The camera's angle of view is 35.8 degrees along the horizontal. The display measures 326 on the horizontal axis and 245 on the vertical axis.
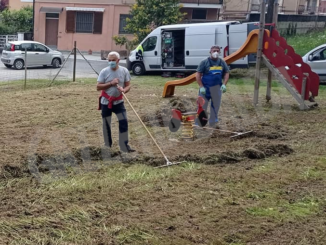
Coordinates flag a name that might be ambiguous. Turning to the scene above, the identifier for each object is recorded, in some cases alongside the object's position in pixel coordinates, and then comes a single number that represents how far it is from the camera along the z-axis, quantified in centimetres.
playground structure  1205
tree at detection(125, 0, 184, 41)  2799
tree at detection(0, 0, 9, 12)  4881
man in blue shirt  981
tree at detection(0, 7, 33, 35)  3806
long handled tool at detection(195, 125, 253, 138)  905
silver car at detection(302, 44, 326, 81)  1812
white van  2045
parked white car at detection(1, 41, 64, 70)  2445
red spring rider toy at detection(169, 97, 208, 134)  906
